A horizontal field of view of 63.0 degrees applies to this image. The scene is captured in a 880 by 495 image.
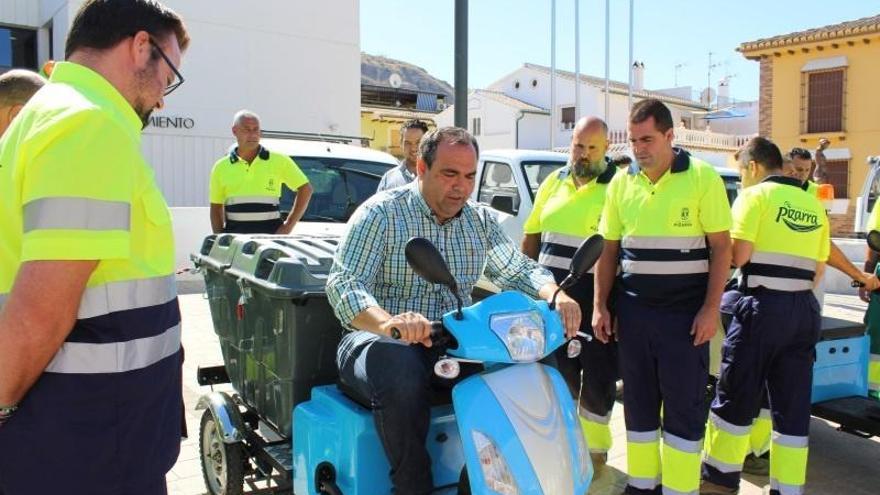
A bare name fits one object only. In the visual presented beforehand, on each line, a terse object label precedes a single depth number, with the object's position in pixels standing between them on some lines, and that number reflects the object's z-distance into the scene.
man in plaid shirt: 2.51
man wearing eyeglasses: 1.54
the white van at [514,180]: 6.80
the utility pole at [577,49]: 27.27
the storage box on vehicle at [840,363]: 4.49
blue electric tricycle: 2.25
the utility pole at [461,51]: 7.12
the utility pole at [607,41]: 27.22
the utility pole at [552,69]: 26.92
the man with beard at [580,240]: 4.31
